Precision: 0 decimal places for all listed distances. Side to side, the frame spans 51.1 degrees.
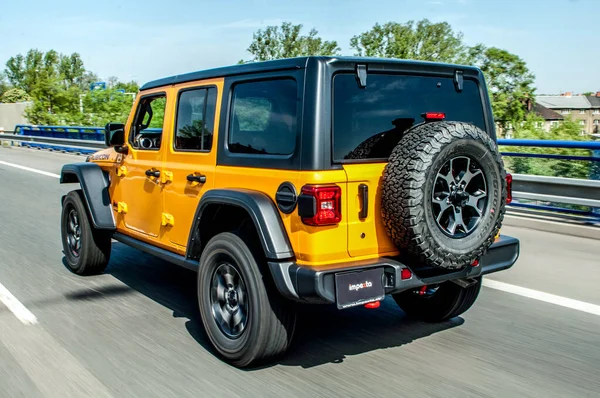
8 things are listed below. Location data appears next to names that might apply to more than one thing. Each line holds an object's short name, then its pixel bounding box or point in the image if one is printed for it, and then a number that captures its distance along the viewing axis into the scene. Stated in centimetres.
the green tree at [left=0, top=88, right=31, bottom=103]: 8024
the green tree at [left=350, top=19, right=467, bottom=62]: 6600
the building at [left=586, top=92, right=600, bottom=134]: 13112
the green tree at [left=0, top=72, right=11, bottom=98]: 9735
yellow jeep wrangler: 346
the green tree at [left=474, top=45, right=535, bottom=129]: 6028
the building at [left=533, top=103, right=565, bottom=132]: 11105
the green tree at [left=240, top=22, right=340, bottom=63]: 6412
